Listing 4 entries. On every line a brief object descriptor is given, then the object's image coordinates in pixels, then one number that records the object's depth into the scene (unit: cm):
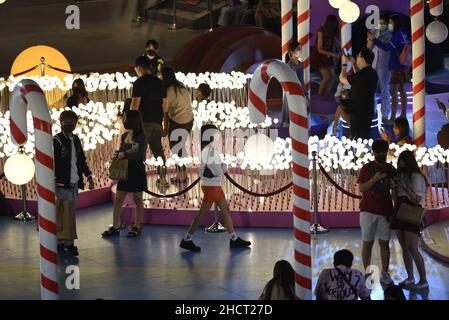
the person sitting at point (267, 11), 2605
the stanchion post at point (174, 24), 2922
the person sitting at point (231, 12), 2805
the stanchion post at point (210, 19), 2857
